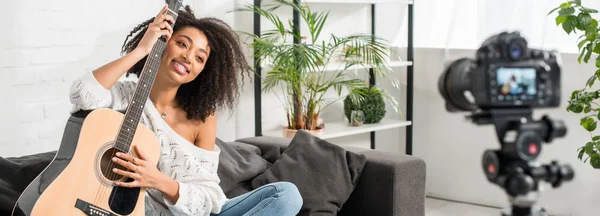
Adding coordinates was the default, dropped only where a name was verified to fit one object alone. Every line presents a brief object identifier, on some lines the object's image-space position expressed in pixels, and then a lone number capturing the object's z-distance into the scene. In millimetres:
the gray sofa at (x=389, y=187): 2953
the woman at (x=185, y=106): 2227
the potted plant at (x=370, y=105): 4211
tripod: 1172
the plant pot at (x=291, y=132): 3807
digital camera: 1174
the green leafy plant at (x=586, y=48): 3371
